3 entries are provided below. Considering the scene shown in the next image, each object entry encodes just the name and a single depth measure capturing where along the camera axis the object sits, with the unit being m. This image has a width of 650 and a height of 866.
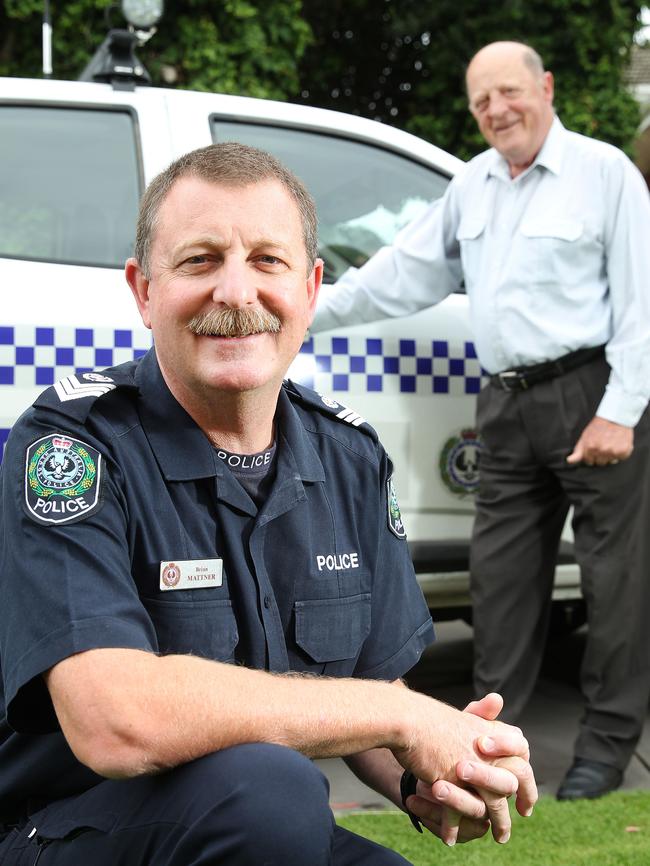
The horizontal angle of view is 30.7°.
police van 2.85
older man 2.94
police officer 1.30
